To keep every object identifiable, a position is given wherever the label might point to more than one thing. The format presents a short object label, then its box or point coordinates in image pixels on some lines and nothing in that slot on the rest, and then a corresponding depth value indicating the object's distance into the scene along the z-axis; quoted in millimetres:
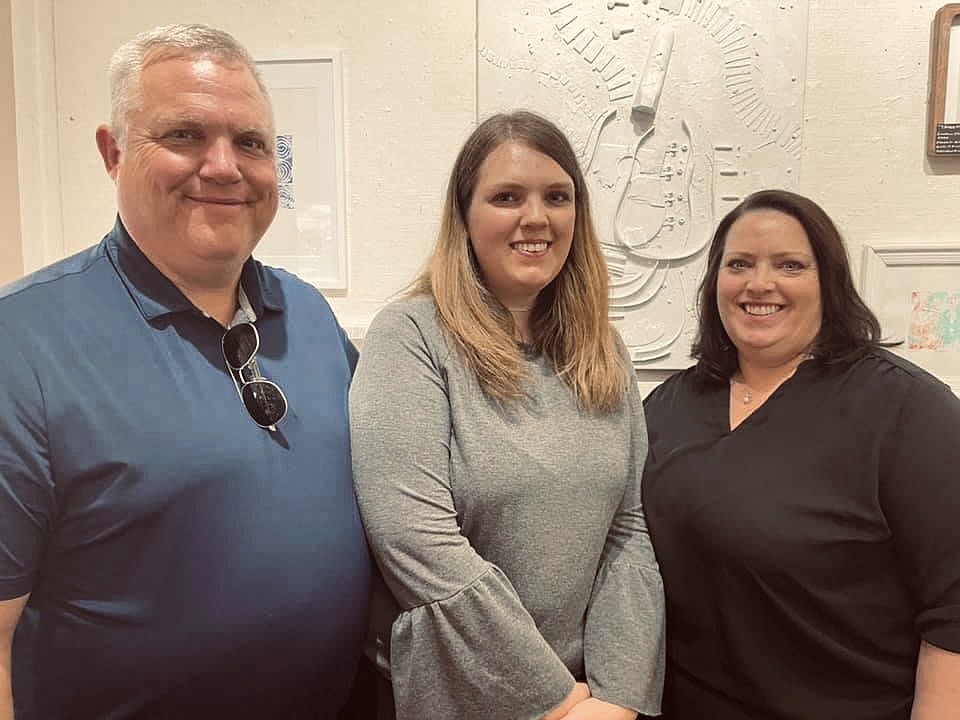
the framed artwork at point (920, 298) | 2055
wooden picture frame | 1970
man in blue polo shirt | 931
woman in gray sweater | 1098
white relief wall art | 2057
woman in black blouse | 1218
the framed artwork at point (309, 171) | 2221
